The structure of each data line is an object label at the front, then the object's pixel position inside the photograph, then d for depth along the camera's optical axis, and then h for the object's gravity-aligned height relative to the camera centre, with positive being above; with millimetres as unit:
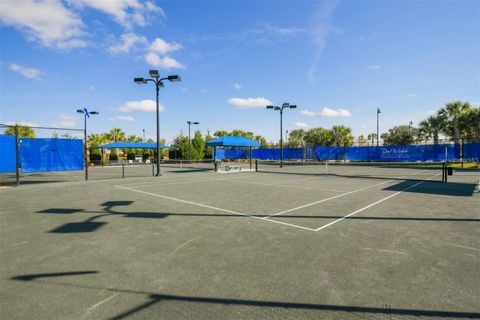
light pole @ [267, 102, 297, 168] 28475 +5100
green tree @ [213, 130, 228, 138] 83175 +6836
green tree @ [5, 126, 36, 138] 52584 +4787
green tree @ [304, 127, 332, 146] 65812 +4362
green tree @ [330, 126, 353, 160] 63031 +4571
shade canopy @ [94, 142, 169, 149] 37875 +1464
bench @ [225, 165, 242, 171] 26102 -1311
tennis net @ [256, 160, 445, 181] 18922 -1613
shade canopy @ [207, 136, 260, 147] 25969 +1284
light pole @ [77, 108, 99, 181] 17262 +3229
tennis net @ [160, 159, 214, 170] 45450 -1327
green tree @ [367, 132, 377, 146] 90625 +6348
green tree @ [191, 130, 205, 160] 45506 +1538
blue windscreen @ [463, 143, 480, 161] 33219 +338
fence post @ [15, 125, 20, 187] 15219 -139
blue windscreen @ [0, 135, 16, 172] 15744 +157
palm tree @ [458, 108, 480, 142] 39594 +4822
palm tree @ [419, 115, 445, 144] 44341 +4830
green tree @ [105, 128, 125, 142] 67331 +5167
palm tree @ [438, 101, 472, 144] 41938 +6281
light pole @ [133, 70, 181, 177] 19120 +5469
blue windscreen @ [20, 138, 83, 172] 15883 +90
